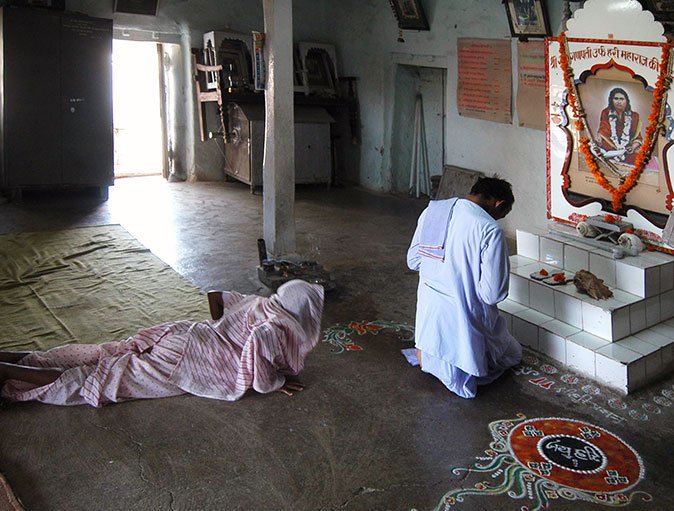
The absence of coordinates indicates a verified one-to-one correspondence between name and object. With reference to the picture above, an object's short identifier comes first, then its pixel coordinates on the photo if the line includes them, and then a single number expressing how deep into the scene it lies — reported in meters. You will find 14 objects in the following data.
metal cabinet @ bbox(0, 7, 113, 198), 9.93
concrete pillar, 6.80
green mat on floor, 5.70
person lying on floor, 4.39
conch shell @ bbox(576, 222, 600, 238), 5.69
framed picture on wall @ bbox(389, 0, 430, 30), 9.84
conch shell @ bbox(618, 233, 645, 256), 5.32
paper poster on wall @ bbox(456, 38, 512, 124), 8.62
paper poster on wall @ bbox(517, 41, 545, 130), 8.05
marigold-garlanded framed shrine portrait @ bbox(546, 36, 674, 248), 5.27
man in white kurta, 4.36
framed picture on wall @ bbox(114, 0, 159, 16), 11.31
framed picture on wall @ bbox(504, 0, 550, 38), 7.69
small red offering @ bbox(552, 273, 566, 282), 5.37
